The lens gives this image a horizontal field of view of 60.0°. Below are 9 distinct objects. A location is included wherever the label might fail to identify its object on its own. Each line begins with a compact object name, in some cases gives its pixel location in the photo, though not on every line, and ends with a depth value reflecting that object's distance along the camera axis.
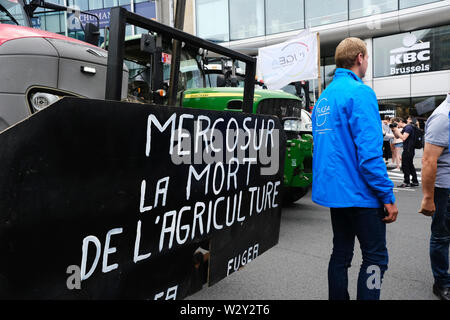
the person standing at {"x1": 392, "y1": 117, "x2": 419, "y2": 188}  9.41
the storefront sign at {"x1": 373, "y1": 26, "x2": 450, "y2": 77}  17.49
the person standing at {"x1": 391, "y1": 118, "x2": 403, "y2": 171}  13.47
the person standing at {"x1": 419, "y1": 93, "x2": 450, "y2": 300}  3.06
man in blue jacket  2.38
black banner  1.11
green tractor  5.90
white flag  8.93
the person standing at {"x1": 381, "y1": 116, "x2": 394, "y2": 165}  13.73
